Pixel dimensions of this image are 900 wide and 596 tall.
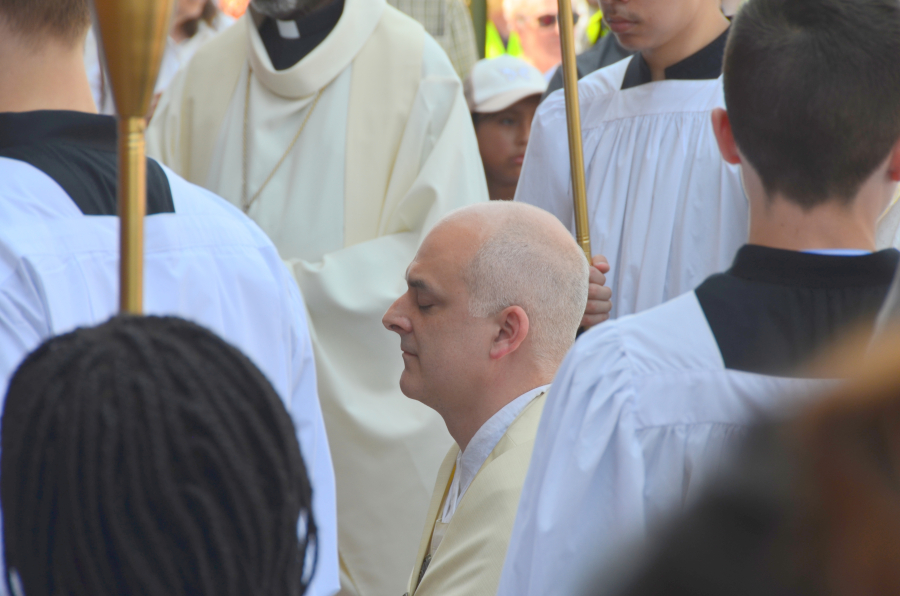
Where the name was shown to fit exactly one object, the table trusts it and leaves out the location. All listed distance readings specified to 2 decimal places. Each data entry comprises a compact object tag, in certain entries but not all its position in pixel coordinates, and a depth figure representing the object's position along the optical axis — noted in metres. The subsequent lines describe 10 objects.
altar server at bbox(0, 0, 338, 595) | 3.18
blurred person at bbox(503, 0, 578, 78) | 13.47
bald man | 4.48
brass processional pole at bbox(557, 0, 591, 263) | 5.36
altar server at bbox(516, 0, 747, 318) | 5.53
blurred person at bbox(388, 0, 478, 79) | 10.21
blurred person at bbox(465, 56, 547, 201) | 9.47
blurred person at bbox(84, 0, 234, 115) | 9.49
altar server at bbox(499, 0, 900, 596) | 2.77
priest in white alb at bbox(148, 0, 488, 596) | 6.65
